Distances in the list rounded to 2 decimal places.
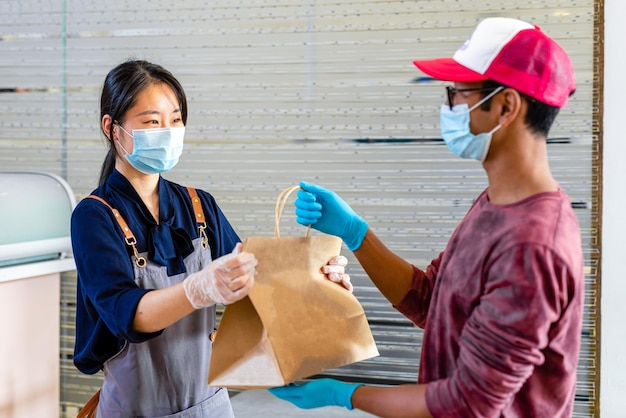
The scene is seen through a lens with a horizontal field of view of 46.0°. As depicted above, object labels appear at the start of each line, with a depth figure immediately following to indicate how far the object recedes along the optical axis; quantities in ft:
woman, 5.46
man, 4.13
